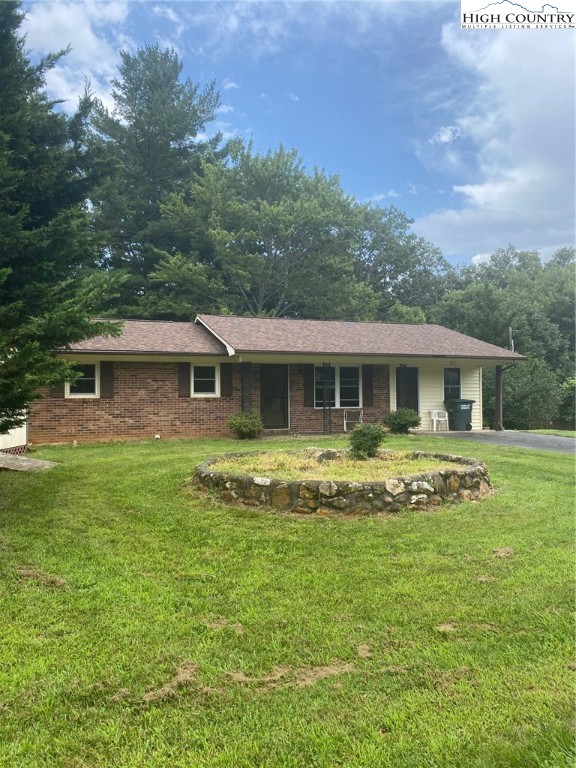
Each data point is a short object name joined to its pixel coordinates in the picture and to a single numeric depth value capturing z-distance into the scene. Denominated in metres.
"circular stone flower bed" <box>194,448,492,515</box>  5.81
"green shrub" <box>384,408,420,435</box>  14.73
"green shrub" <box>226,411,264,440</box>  13.65
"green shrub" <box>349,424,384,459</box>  7.99
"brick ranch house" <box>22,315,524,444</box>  13.56
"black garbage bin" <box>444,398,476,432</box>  16.89
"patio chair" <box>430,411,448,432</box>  16.88
